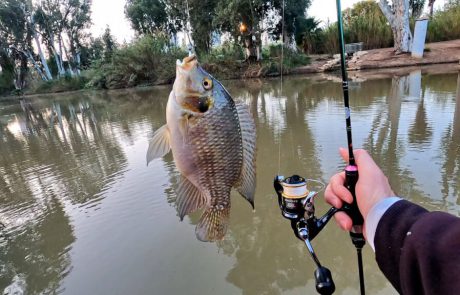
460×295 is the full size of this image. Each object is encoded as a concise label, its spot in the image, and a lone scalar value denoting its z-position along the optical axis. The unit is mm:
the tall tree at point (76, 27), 34562
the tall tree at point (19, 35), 30844
